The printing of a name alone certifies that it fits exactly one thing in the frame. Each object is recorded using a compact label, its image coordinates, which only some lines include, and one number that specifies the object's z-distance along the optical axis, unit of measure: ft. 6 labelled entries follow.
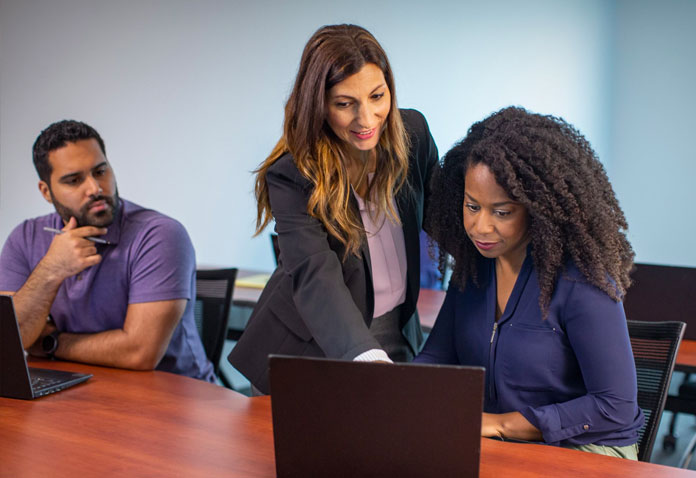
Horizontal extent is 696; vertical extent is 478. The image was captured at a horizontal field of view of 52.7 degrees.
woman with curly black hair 4.54
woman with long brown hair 4.92
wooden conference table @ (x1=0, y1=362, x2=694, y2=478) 4.01
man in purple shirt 6.47
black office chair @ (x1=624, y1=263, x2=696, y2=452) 7.98
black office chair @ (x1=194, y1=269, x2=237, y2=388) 7.87
